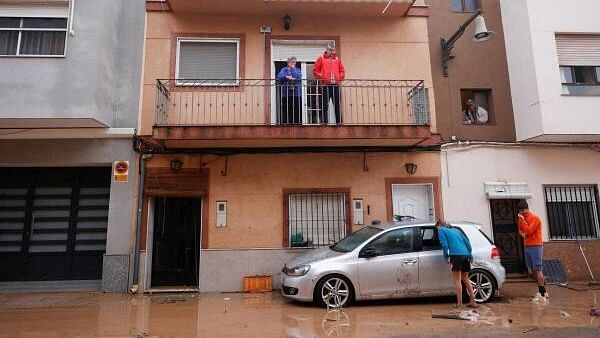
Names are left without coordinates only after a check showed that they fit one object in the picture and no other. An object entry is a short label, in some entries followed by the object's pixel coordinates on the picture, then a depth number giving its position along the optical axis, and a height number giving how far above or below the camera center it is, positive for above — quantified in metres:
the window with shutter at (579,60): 10.25 +4.19
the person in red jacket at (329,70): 9.30 +3.67
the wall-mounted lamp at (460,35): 9.33 +4.68
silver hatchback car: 7.24 -0.54
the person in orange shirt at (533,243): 7.75 -0.14
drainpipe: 9.02 +0.34
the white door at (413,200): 9.91 +0.87
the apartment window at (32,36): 8.89 +4.34
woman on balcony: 9.34 +3.27
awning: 9.84 +1.06
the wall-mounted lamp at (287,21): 9.91 +5.05
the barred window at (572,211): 10.16 +0.57
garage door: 9.70 +0.48
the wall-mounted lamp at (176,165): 9.41 +1.67
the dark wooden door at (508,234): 9.98 +0.04
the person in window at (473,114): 10.85 +3.11
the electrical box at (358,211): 9.63 +0.62
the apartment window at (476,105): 10.88 +3.36
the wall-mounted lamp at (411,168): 9.82 +1.59
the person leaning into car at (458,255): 7.04 -0.30
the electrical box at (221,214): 9.38 +0.58
